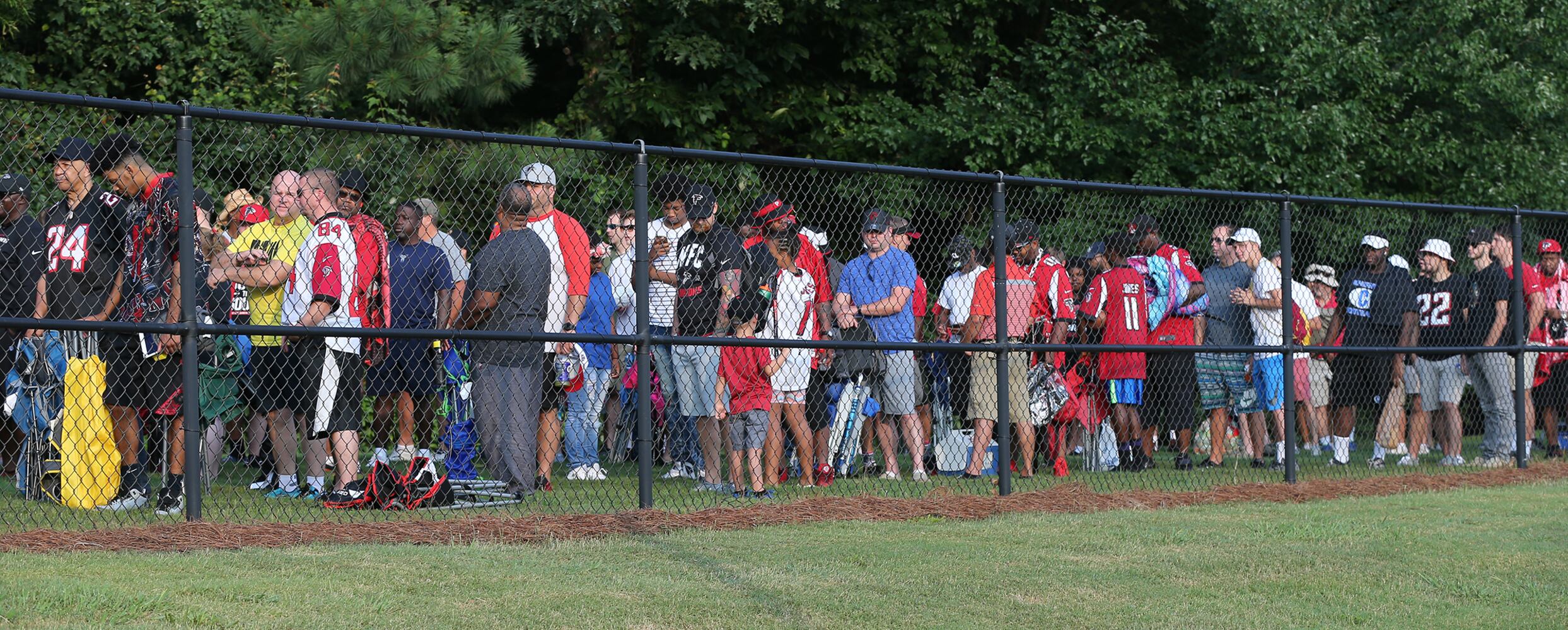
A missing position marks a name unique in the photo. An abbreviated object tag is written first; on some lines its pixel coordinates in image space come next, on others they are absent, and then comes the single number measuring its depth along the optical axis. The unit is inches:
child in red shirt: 677.3
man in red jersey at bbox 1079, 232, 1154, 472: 853.2
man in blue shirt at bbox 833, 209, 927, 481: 766.5
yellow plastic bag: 565.0
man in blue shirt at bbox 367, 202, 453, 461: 700.0
